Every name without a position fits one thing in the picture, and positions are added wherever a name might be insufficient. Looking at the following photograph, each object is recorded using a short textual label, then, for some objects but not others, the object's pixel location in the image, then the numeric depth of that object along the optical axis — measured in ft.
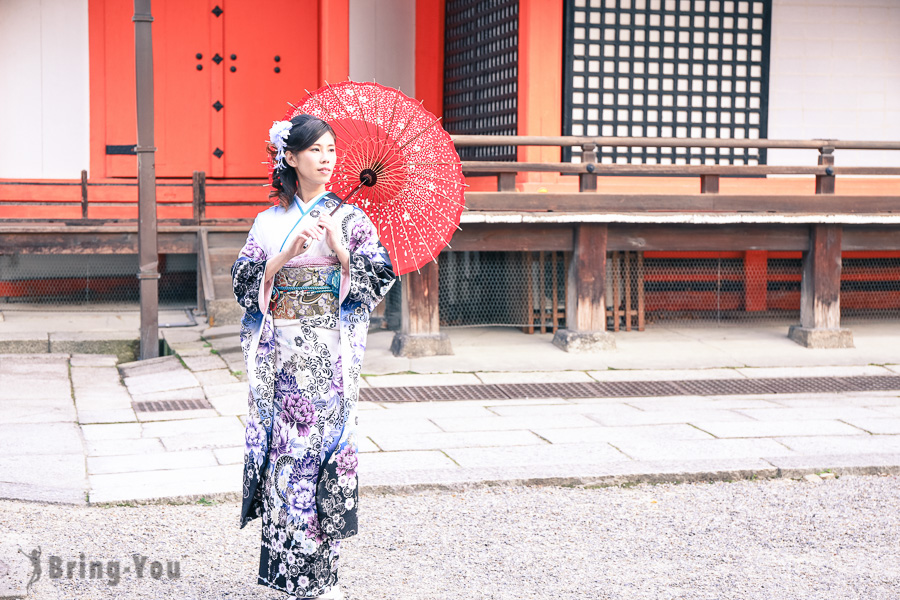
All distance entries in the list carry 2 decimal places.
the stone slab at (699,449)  18.78
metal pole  27.48
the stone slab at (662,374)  27.30
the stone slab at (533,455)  18.08
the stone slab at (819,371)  28.07
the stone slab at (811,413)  22.27
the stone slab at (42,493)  15.49
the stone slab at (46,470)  16.44
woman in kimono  11.51
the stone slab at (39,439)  18.56
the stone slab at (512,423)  21.04
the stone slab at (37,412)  21.18
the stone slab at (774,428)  20.59
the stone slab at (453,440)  19.33
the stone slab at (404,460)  17.70
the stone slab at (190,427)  20.48
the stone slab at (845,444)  19.21
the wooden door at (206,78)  36.14
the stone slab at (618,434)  20.03
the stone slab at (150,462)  17.60
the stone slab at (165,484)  15.87
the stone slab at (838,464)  17.98
